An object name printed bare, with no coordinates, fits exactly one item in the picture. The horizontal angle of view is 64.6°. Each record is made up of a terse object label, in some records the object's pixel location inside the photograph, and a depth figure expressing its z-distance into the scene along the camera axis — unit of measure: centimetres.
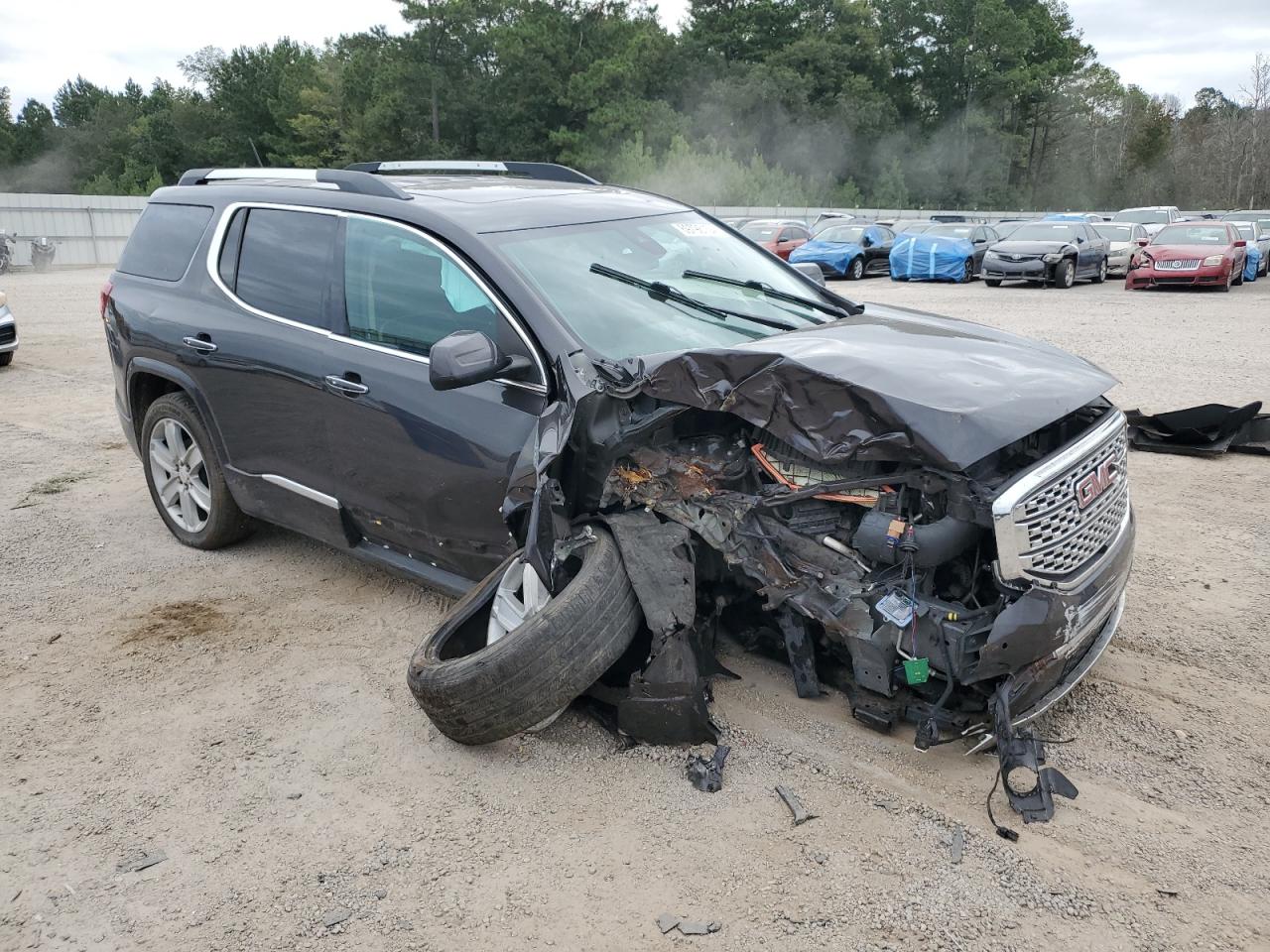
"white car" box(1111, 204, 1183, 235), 2878
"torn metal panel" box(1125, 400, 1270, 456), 677
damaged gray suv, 301
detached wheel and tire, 308
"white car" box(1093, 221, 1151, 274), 2298
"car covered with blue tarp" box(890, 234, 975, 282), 2270
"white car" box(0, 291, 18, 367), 1082
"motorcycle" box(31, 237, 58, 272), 2697
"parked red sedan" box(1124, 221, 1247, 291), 1934
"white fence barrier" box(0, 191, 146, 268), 2827
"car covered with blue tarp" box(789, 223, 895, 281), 2331
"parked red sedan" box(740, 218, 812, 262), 2348
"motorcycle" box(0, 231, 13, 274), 2489
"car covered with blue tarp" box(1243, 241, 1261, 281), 2174
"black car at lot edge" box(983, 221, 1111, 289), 2069
